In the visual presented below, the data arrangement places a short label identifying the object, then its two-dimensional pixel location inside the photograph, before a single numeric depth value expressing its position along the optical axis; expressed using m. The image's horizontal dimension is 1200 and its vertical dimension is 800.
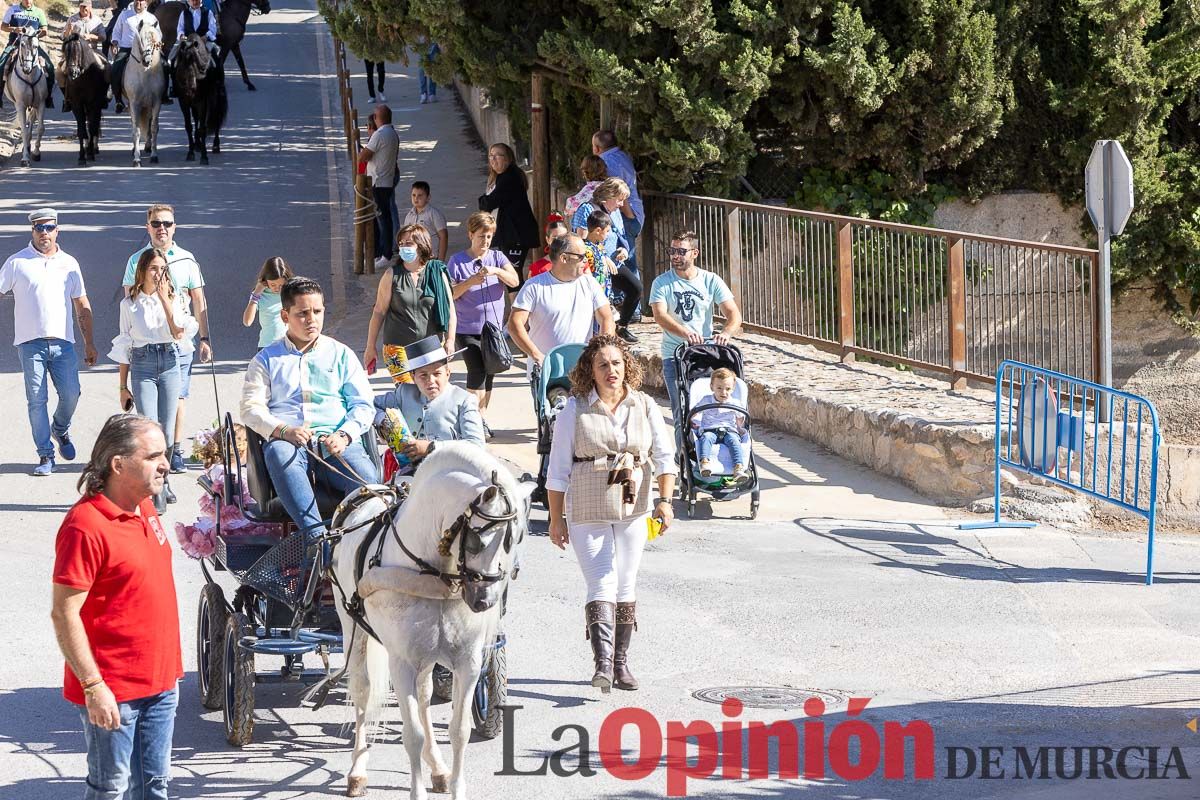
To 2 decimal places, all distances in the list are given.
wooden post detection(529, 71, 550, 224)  18.16
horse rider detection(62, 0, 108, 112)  27.28
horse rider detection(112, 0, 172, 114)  26.31
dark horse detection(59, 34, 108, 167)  26.38
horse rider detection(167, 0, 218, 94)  28.33
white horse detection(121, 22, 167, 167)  26.14
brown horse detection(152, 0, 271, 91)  30.59
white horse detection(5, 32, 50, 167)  26.02
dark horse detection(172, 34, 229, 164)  26.58
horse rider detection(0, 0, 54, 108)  26.53
